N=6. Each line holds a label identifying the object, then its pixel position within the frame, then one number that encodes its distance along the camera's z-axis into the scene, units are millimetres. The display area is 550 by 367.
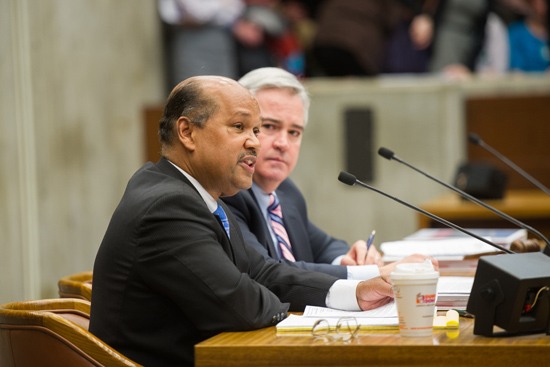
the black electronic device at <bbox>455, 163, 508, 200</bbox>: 10727
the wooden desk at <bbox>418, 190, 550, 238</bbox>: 10016
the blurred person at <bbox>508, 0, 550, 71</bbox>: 13539
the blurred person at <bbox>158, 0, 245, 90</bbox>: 13898
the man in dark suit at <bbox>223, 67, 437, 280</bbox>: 4980
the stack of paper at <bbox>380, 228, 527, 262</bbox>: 5750
